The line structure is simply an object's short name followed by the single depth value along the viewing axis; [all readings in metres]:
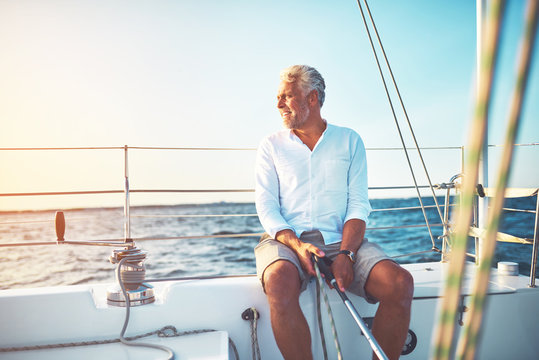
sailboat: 1.43
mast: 1.83
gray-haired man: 1.37
